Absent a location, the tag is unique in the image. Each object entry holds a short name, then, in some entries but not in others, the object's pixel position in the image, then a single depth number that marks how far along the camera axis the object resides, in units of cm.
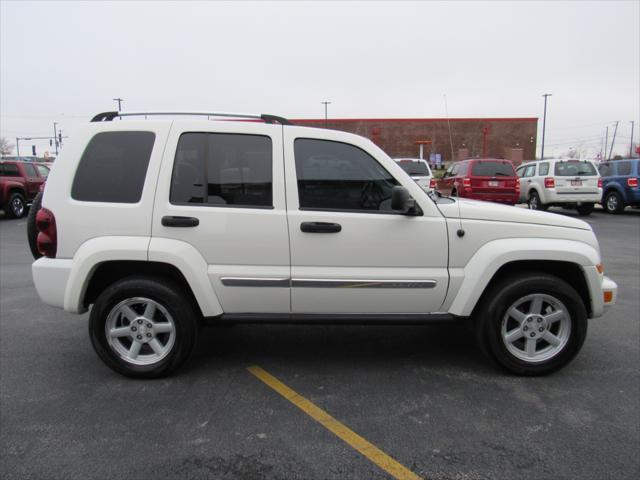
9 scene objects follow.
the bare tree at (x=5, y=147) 8856
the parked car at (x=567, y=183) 1490
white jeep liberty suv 355
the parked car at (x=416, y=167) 1448
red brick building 5591
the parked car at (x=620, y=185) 1553
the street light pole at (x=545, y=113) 5251
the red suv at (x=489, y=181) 1435
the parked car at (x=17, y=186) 1525
